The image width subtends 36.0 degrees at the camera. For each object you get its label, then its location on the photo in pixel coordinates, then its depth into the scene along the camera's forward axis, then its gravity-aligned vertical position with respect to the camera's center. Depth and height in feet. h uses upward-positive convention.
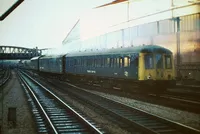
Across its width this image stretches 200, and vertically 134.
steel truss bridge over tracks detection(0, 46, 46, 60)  386.11 +16.63
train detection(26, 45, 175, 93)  61.16 -0.37
